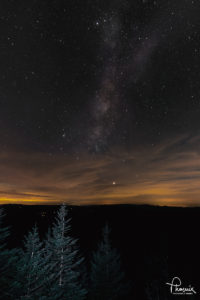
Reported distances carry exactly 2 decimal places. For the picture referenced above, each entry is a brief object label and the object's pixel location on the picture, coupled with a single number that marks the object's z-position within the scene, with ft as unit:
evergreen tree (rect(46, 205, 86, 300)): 44.45
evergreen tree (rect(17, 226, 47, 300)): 30.14
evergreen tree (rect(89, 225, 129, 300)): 66.90
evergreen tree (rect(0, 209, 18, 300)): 25.59
